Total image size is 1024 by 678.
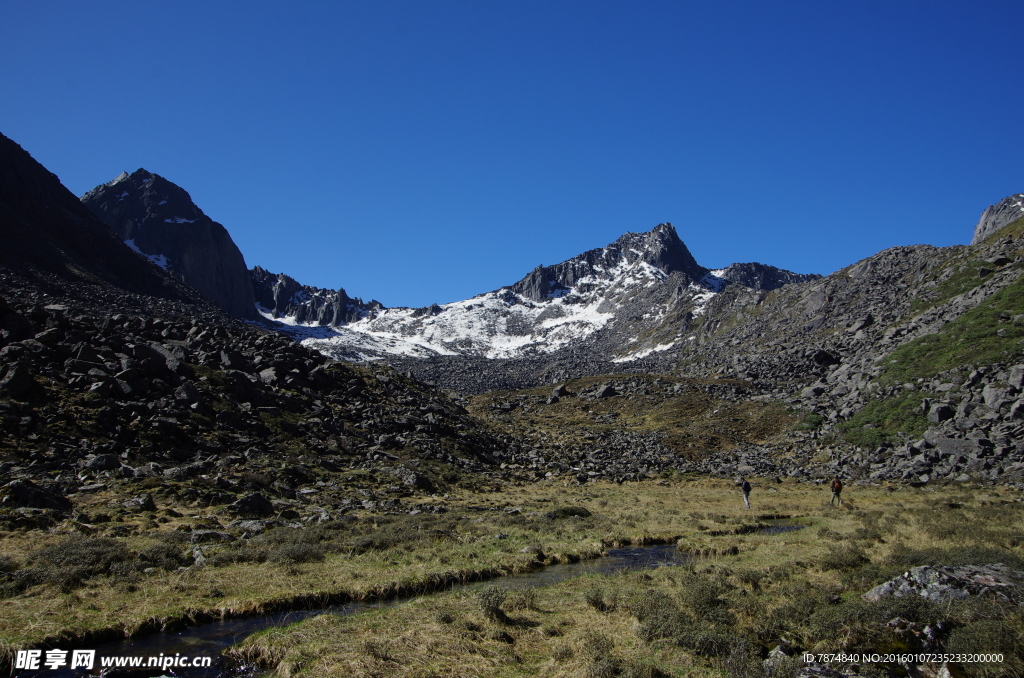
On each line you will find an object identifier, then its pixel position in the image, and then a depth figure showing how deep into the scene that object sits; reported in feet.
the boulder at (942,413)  132.87
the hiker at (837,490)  102.45
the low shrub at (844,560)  52.80
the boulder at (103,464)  81.15
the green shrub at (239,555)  53.83
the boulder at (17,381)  89.71
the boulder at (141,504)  71.00
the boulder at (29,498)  63.82
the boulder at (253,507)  77.20
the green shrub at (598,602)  44.57
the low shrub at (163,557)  51.01
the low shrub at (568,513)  94.06
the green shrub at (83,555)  46.98
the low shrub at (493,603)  41.57
